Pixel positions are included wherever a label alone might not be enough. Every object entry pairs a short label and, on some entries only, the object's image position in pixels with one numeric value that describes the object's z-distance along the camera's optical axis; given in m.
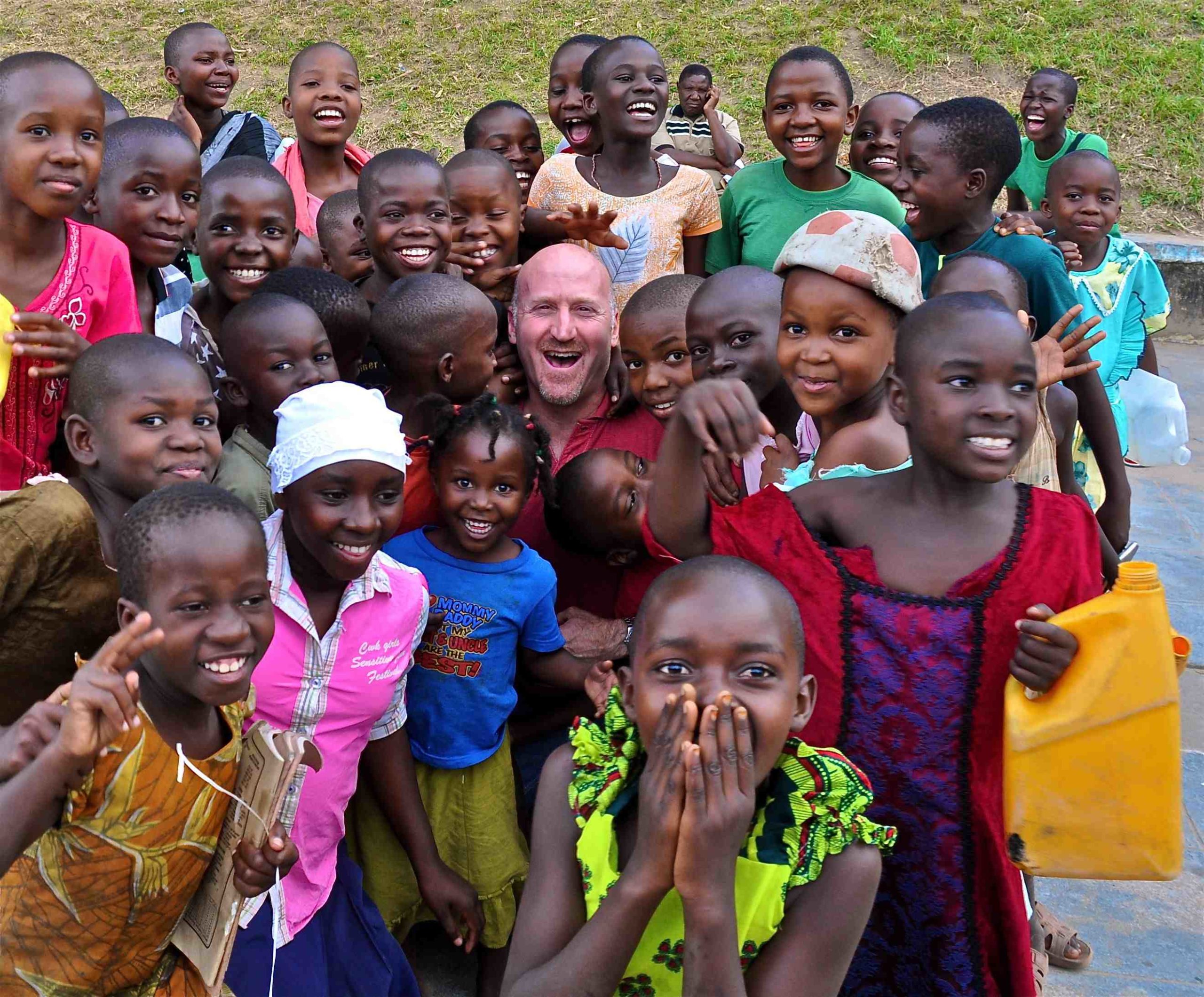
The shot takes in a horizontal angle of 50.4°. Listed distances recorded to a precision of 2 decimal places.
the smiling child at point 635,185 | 4.35
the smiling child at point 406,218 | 3.76
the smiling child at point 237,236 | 3.51
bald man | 3.39
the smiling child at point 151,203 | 3.41
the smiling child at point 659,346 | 3.34
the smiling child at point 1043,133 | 7.52
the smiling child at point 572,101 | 5.29
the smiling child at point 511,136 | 5.02
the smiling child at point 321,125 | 4.82
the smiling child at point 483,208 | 4.03
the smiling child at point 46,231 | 2.81
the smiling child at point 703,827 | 1.67
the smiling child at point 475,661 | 2.86
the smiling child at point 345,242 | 4.13
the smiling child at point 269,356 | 2.93
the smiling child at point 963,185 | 3.93
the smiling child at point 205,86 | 5.52
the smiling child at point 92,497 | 2.20
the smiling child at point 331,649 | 2.45
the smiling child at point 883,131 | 5.73
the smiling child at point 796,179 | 4.58
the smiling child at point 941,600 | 2.07
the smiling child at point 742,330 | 3.00
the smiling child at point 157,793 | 1.98
